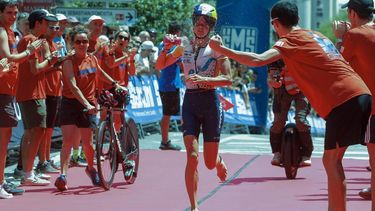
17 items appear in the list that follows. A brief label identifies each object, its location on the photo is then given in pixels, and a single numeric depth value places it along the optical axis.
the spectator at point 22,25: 13.34
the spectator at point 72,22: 15.39
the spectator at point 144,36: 20.42
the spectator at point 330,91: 8.06
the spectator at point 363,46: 8.62
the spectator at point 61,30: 13.35
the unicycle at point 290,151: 12.95
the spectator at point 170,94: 17.47
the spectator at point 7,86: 10.74
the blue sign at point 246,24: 23.97
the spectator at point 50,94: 12.16
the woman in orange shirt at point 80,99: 11.87
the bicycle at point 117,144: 11.80
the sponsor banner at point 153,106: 20.36
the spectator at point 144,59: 20.09
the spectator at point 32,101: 12.02
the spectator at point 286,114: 13.12
